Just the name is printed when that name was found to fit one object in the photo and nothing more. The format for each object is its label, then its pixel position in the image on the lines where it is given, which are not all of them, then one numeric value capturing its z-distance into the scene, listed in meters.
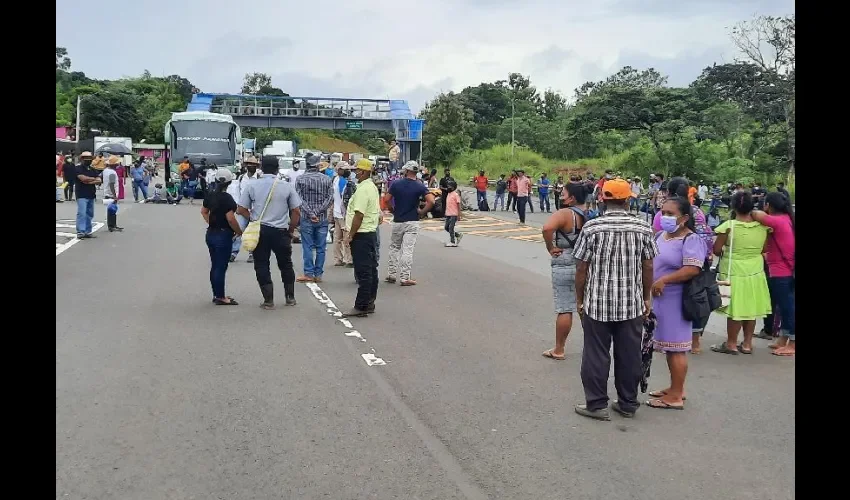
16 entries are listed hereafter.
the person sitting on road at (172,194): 32.16
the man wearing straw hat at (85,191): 16.64
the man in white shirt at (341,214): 14.20
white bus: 33.28
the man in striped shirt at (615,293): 6.07
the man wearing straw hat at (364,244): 9.88
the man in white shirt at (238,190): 13.77
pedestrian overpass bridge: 52.91
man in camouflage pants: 11.93
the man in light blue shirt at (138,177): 32.03
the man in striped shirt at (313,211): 12.08
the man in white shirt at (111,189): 19.64
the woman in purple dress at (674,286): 6.52
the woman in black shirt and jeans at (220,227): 10.38
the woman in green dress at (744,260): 8.24
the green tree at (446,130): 59.62
